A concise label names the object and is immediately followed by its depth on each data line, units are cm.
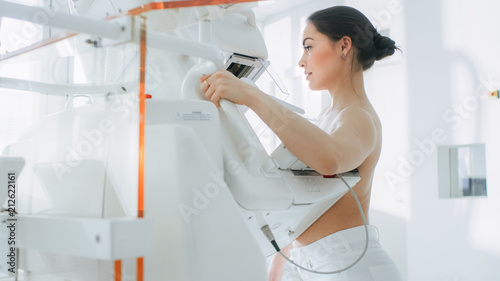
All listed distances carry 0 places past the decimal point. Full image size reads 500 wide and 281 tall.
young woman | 94
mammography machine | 67
